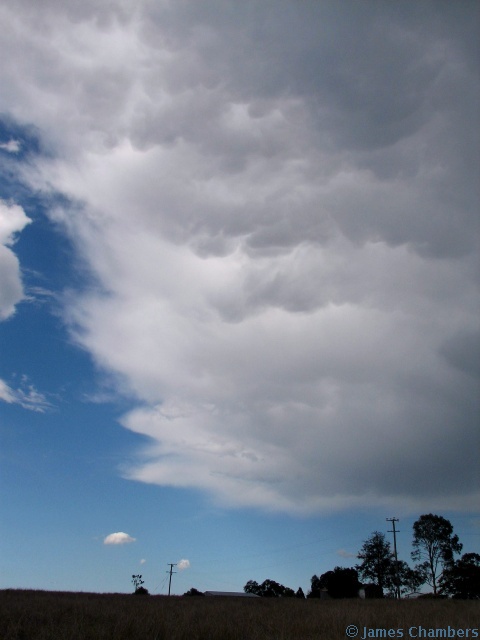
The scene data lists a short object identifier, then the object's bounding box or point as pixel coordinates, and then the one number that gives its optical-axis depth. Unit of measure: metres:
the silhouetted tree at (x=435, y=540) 86.06
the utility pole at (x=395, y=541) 69.41
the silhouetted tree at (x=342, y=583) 87.25
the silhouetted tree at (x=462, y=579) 77.81
